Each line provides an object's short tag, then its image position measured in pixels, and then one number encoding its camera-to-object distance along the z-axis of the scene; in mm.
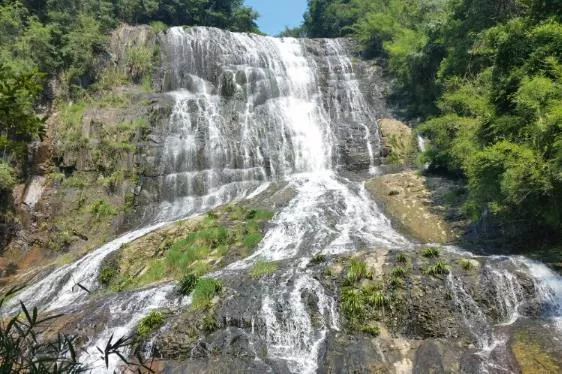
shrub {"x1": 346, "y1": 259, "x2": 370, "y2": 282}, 11602
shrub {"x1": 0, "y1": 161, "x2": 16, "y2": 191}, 21562
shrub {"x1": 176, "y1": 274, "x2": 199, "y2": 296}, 12477
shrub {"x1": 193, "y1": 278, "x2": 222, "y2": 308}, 11548
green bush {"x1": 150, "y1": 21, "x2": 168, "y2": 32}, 36625
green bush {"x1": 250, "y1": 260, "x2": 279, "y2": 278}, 12570
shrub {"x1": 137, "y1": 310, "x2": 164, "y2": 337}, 10891
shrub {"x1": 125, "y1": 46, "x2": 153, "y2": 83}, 30891
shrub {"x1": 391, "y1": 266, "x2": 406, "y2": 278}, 11422
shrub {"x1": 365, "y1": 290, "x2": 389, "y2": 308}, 10852
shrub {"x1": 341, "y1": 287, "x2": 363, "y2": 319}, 10820
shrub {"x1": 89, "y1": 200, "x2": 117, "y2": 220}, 22062
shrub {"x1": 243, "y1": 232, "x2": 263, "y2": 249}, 16375
